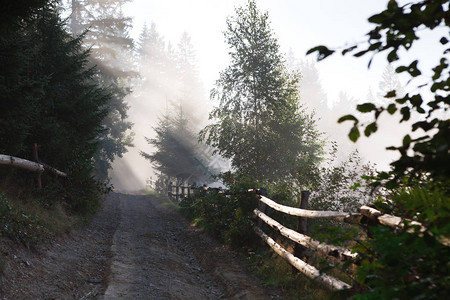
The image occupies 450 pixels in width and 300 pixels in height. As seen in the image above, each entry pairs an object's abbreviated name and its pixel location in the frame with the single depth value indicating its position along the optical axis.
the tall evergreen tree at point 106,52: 29.23
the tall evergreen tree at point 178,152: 32.50
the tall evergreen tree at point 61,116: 10.61
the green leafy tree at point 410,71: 2.02
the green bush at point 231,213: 9.37
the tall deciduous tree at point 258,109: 22.62
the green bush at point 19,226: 6.56
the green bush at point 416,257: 1.89
